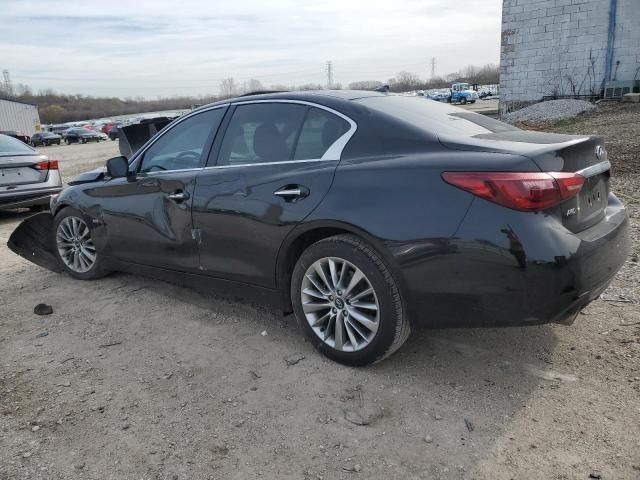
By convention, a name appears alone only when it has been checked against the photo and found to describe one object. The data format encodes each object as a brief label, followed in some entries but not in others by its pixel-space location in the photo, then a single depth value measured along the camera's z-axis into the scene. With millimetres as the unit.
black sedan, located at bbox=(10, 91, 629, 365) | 2590
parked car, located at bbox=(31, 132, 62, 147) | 46656
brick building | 18438
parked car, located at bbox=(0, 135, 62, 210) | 7895
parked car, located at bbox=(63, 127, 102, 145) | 46469
